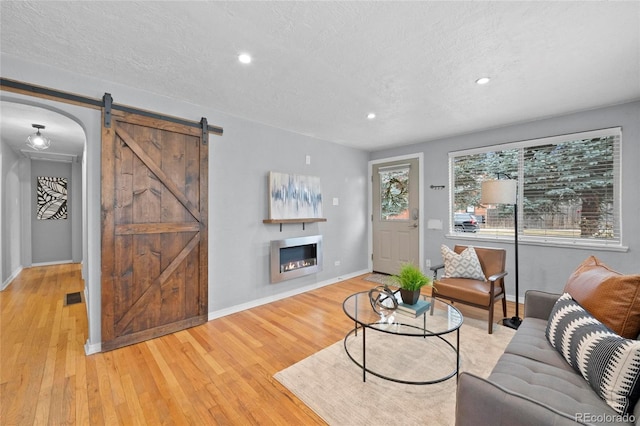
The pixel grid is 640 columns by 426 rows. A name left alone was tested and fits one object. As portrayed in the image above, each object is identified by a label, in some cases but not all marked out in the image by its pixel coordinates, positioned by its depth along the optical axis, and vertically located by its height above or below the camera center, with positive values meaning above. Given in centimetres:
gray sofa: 96 -81
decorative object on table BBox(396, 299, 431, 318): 221 -83
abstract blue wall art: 371 +22
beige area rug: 167 -126
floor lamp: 298 +19
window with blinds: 314 +30
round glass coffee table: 200 -125
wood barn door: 249 -17
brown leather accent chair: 274 -83
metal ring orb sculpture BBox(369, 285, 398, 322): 226 -81
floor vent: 373 -126
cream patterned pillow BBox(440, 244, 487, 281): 314 -66
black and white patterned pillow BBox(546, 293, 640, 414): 106 -66
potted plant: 223 -61
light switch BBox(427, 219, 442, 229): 448 -23
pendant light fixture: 366 +99
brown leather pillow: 131 -48
